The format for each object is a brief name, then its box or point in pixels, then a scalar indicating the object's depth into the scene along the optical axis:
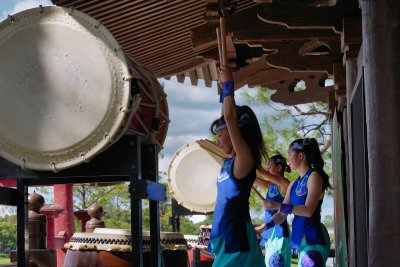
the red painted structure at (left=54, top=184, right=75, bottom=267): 10.26
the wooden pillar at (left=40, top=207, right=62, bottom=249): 7.71
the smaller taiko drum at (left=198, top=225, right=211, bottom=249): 8.72
